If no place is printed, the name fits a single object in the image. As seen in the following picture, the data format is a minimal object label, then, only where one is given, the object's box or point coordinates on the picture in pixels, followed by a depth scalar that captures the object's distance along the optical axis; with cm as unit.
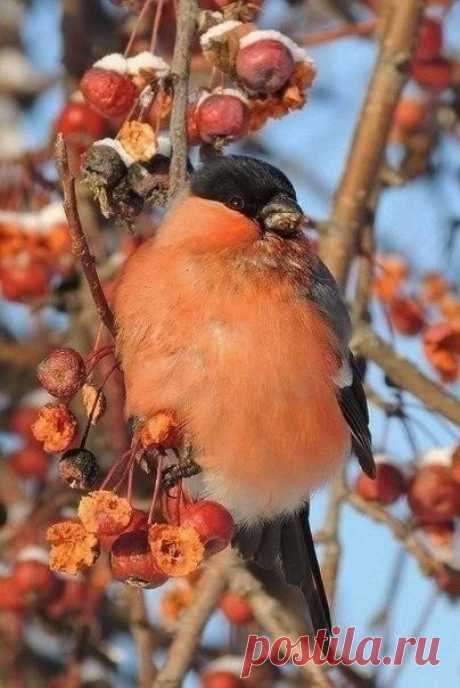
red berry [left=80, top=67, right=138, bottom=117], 483
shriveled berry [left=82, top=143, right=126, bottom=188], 452
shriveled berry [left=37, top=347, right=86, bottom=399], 408
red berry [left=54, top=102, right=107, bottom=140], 635
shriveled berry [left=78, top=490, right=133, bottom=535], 403
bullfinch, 482
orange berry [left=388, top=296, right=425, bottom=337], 687
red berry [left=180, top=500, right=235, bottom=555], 437
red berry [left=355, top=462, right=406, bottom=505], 616
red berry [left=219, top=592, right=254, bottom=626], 652
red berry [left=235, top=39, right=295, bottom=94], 476
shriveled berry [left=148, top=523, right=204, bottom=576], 412
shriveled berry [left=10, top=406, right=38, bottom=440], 736
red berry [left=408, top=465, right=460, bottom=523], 598
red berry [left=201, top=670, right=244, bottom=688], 618
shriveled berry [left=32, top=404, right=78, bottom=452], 415
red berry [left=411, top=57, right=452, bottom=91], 738
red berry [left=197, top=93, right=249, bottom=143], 476
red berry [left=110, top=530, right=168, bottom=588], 419
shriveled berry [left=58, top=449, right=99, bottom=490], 416
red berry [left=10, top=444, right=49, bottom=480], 731
